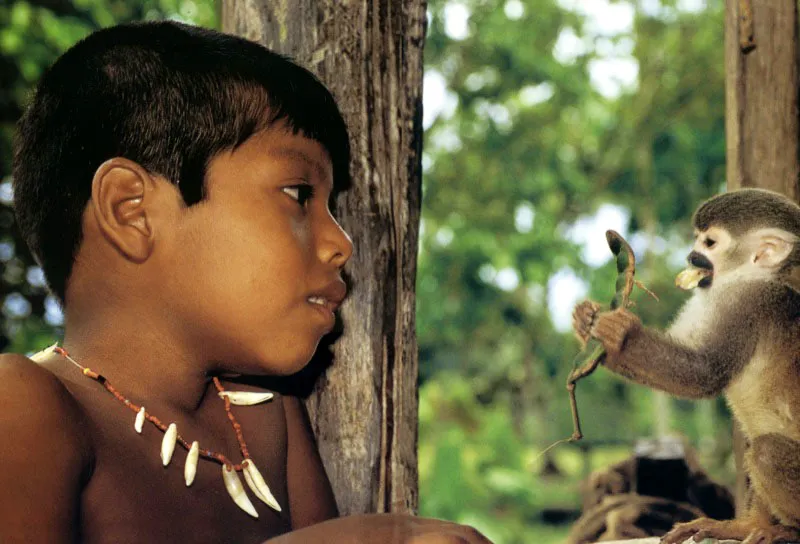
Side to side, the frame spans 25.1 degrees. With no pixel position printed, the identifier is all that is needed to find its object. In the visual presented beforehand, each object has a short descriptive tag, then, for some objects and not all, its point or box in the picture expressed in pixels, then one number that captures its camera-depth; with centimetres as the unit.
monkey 105
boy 92
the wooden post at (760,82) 113
